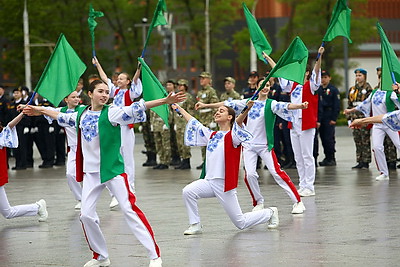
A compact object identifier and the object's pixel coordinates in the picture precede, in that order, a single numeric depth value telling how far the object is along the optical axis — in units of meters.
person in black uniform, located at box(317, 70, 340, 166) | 21.17
